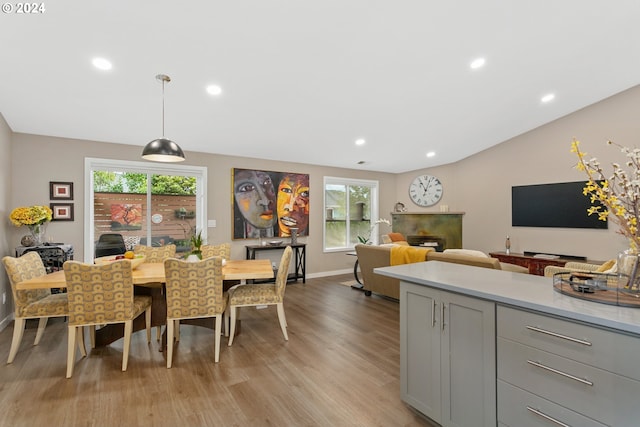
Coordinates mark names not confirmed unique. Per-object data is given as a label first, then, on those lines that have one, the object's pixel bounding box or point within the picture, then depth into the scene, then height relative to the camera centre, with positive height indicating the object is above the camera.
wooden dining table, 2.69 -0.61
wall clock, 6.89 +0.59
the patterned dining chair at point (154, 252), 3.77 -0.48
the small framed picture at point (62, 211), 4.07 +0.06
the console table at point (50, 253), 3.56 -0.47
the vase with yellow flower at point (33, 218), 3.51 -0.04
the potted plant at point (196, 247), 3.20 -0.35
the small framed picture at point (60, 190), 4.07 +0.35
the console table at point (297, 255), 5.50 -0.83
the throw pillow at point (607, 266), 2.52 -0.45
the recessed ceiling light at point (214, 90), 3.32 +1.44
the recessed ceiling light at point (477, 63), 3.16 +1.65
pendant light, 2.77 +0.61
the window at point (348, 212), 6.68 +0.07
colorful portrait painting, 5.46 +0.23
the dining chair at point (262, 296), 3.07 -0.87
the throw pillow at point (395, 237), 6.61 -0.50
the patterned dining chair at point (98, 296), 2.42 -0.68
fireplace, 6.63 -0.62
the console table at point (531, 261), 4.70 -0.77
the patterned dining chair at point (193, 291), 2.62 -0.69
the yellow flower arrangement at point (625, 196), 1.29 +0.08
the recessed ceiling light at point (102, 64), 2.73 +1.43
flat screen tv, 4.62 +0.14
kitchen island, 1.16 -0.66
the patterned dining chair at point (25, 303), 2.58 -0.80
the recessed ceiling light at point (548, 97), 4.11 +1.66
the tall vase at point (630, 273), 1.38 -0.28
